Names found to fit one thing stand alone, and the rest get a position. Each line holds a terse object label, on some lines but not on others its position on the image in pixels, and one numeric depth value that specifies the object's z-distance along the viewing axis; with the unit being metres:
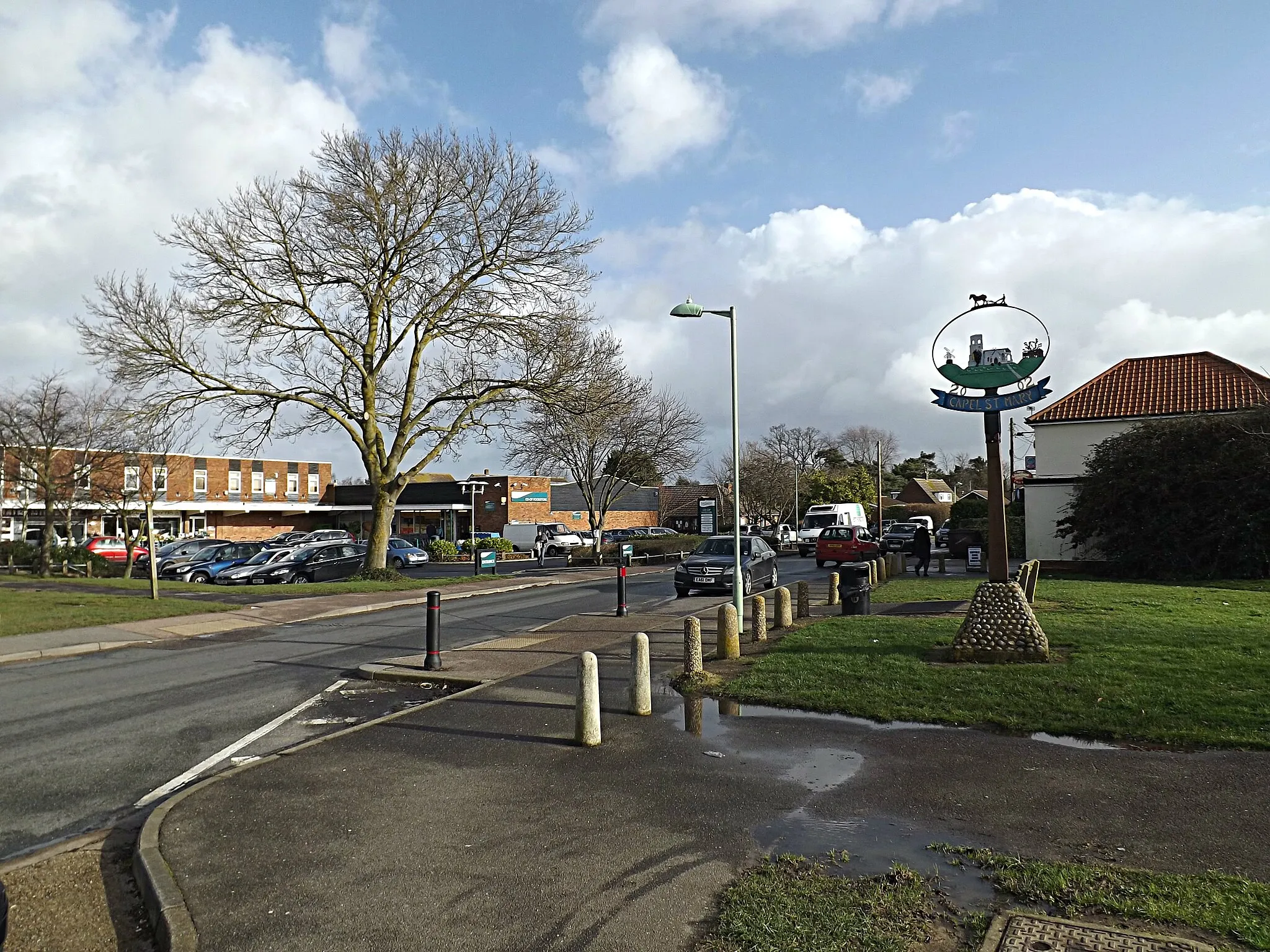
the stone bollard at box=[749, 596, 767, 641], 13.81
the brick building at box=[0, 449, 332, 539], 37.59
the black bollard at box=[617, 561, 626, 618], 18.28
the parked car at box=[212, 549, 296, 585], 30.42
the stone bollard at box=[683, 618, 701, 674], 10.49
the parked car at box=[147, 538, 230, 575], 35.47
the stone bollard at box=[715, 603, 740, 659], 12.09
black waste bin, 16.58
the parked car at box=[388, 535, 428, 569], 41.72
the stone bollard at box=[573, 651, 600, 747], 7.70
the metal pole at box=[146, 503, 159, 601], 20.59
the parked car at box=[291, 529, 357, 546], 44.31
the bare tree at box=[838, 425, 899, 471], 98.62
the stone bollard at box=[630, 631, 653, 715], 8.73
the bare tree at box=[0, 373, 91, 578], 31.66
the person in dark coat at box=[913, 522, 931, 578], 27.53
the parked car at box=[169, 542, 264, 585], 33.12
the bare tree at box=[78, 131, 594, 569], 25.20
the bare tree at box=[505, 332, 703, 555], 41.34
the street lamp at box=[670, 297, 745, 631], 14.91
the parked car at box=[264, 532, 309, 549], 42.59
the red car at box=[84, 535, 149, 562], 38.75
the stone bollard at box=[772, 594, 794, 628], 15.50
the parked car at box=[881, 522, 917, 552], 41.34
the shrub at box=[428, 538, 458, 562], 46.03
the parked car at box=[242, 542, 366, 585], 29.89
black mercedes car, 22.69
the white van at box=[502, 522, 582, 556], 54.94
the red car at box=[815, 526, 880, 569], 34.47
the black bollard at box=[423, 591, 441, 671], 11.76
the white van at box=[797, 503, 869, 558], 47.56
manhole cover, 3.80
